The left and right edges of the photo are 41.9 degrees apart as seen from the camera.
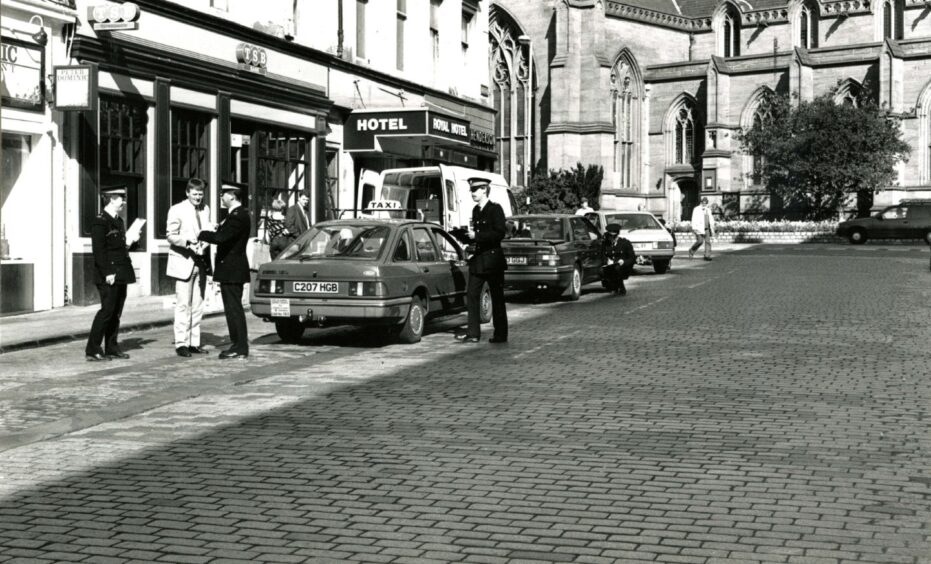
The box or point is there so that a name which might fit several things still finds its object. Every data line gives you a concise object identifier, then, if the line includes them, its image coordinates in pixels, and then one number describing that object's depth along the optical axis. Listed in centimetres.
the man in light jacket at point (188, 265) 1270
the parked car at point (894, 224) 5275
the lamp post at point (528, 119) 6931
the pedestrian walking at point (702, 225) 3600
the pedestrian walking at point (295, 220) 1958
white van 2405
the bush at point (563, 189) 5572
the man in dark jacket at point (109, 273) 1238
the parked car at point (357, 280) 1329
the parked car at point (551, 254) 1992
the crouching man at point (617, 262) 2220
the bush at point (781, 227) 5775
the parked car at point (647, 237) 2884
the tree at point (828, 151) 5941
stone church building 6575
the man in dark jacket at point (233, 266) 1251
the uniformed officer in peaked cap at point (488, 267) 1397
